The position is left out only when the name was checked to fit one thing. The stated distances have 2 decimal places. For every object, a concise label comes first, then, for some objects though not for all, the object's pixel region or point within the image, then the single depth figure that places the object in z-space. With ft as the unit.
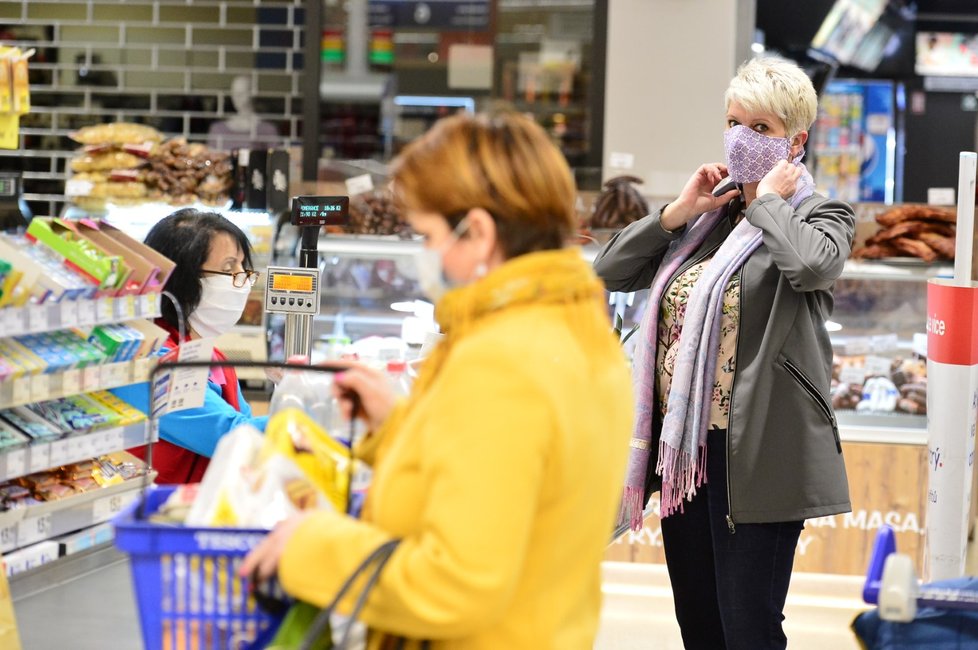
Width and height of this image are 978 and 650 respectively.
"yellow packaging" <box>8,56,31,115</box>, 15.98
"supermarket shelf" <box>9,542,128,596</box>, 15.28
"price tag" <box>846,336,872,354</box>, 31.99
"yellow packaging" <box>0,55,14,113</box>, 15.80
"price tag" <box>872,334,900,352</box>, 31.86
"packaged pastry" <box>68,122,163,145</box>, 33.04
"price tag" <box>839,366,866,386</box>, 31.55
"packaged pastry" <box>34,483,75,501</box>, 15.44
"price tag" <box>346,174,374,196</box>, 34.71
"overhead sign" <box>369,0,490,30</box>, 46.03
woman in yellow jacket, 8.79
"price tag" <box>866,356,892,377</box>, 31.63
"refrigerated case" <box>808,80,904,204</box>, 67.51
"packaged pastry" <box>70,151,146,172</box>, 32.81
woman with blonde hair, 17.21
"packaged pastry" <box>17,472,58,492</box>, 15.56
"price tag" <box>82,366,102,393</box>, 15.52
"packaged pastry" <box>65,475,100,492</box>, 15.96
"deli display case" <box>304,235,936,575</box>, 29.25
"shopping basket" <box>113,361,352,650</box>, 9.86
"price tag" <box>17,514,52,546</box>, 14.81
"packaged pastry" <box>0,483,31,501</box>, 15.01
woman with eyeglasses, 19.33
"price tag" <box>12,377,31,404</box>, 14.34
